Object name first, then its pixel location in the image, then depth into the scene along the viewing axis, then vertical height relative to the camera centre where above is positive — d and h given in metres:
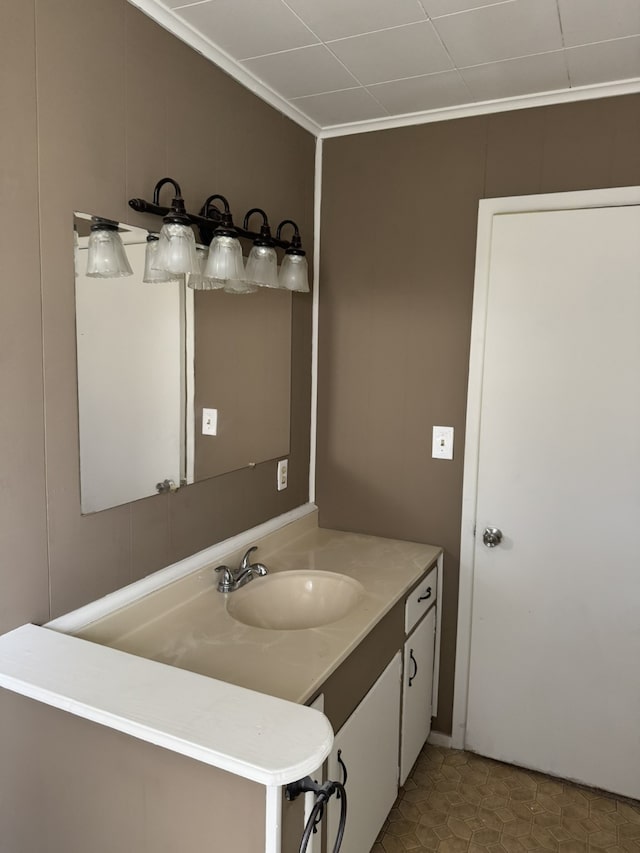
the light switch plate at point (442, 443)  2.36 -0.32
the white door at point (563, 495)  2.10 -0.46
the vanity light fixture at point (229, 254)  1.58 +0.30
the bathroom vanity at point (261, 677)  1.08 -0.72
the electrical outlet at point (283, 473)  2.38 -0.44
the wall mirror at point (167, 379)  1.53 -0.08
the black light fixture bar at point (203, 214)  1.58 +0.36
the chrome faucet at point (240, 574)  1.90 -0.68
